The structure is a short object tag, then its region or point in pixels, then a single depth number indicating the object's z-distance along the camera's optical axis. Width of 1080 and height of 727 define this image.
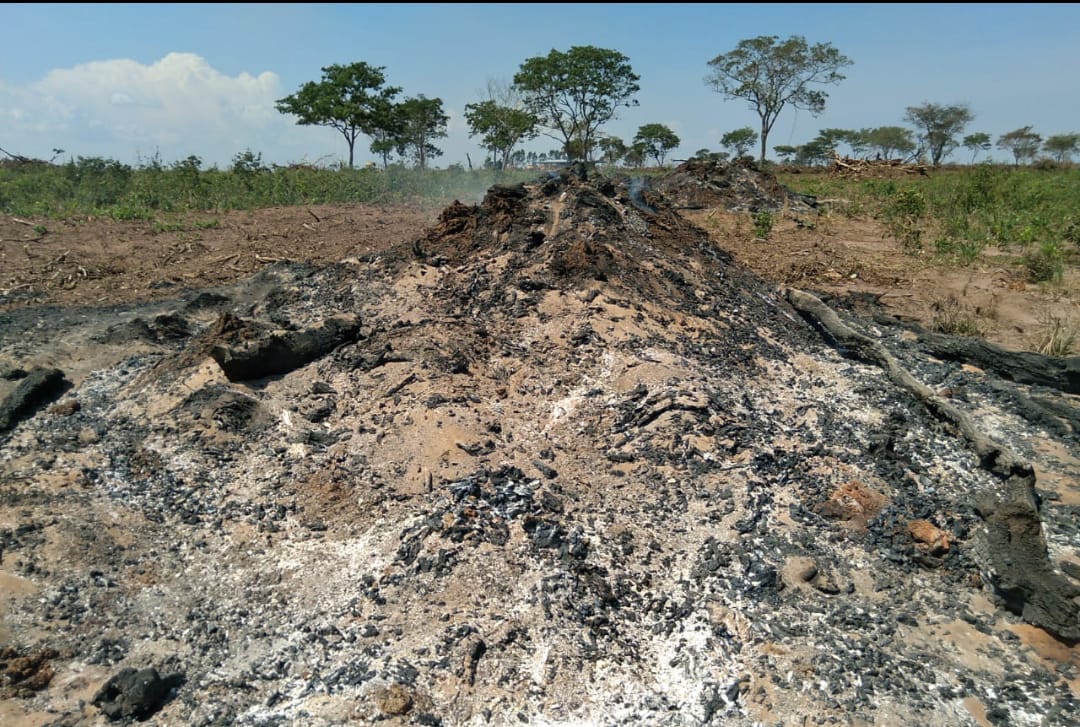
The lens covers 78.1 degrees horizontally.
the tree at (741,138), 35.97
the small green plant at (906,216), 11.19
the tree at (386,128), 21.53
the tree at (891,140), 34.78
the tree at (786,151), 37.22
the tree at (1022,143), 35.23
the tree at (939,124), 33.88
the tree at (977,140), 36.54
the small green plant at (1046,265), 8.71
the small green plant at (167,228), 11.05
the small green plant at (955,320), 7.23
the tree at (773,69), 26.95
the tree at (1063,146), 33.44
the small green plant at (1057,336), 6.46
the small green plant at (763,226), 11.48
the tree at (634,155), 33.88
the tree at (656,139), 33.12
